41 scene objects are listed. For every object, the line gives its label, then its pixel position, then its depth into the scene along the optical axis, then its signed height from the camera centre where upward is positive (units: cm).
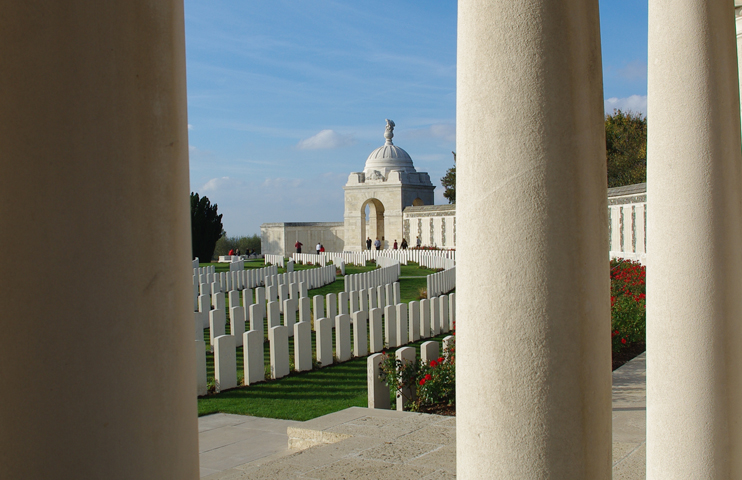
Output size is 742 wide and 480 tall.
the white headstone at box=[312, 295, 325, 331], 1120 -135
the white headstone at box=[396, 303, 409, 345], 1124 -168
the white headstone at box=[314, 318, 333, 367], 953 -167
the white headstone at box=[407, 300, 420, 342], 1159 -166
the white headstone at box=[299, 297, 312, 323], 1193 -145
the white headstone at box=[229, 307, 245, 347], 1113 -153
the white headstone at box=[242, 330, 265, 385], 825 -163
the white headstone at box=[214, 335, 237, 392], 796 -162
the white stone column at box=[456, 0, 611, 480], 204 -4
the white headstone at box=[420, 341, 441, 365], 724 -141
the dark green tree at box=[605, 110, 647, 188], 3953 +531
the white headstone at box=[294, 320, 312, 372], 895 -164
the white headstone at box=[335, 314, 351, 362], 977 -165
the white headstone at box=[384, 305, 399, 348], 1105 -168
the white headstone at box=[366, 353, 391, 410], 693 -172
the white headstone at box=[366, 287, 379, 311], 1445 -151
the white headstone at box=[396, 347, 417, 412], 690 -176
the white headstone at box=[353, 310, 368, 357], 1038 -171
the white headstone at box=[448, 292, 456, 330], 1287 -170
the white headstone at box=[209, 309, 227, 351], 1060 -150
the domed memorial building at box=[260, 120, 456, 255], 4669 +166
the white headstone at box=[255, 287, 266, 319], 1340 -134
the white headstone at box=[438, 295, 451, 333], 1263 -170
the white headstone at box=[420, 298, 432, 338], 1202 -168
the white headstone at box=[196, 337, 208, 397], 766 -165
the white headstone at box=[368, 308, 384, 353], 1060 -170
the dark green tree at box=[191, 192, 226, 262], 4047 +59
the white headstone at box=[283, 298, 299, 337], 1181 -148
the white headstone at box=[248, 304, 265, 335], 1091 -146
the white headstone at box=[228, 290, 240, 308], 1290 -132
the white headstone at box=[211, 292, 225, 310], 1205 -125
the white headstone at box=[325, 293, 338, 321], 1209 -142
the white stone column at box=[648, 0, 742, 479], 311 -14
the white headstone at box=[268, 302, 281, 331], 1145 -148
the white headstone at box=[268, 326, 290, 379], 871 -163
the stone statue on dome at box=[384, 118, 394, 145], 5280 +862
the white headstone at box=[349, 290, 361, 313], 1312 -144
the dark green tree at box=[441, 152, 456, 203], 6197 +468
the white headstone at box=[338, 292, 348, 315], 1316 -147
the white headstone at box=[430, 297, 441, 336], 1235 -171
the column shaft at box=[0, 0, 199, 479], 133 +0
